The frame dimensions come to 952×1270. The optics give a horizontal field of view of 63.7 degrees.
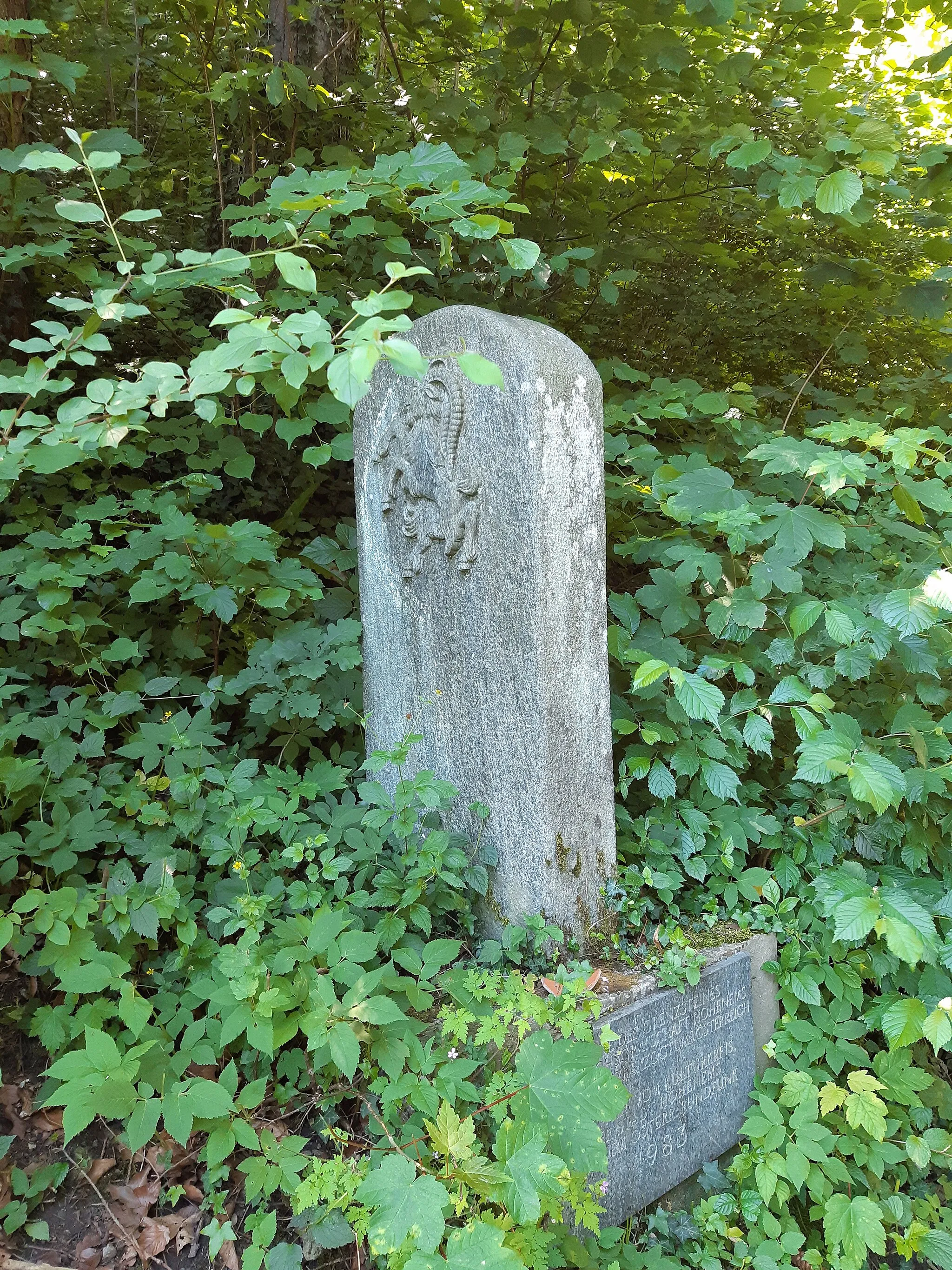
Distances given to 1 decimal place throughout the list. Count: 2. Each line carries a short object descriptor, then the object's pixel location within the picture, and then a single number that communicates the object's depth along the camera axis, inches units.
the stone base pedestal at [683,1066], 72.2
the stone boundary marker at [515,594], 76.2
